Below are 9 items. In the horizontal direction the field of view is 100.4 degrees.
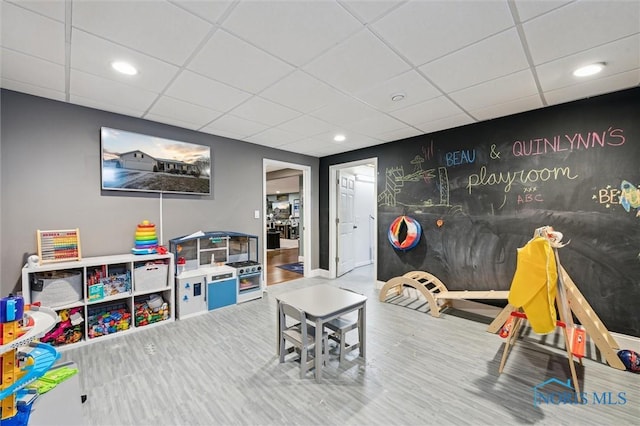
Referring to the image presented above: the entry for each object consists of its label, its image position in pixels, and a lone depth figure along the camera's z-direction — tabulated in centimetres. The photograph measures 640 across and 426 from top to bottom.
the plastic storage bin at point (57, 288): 253
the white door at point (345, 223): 555
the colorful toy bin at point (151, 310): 311
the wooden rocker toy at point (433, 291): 316
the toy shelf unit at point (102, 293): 257
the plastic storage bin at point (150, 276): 308
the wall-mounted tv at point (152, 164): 312
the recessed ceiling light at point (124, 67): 212
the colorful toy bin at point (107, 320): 282
